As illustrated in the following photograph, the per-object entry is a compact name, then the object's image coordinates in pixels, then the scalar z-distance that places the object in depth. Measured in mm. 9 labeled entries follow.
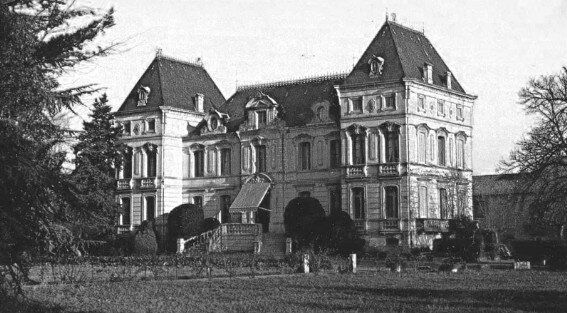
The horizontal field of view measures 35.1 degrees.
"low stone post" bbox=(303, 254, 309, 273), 34531
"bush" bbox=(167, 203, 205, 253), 56438
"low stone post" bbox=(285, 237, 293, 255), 50631
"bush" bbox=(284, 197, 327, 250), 50125
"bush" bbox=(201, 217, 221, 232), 57538
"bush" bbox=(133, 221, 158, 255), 56281
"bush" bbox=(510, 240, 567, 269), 41216
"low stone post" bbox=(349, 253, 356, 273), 35656
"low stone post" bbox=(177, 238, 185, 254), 54538
